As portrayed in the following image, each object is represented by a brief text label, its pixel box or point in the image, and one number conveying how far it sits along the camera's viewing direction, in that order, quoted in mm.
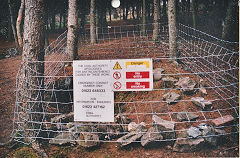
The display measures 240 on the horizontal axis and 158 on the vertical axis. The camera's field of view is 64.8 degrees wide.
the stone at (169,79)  4723
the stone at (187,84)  4332
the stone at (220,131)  3381
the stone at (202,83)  4494
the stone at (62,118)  4344
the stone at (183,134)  3456
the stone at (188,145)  3279
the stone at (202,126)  3445
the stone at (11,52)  4657
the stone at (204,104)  3983
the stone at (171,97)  4223
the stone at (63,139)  3739
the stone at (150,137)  3420
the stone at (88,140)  3564
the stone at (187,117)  3864
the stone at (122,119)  4095
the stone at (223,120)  3521
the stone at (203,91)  4268
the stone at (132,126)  3893
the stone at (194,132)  3352
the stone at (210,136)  3277
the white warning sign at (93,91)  3164
